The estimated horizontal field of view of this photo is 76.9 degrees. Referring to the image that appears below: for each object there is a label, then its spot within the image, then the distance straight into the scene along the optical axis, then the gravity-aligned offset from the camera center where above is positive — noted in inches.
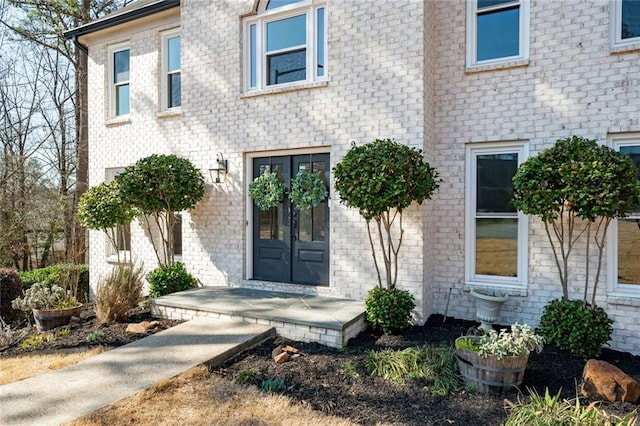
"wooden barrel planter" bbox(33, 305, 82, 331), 240.2 -69.3
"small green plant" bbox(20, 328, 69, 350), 210.7 -74.3
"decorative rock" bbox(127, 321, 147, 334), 218.7 -69.2
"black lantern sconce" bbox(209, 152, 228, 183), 281.0 +22.8
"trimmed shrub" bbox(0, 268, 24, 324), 277.4 -65.0
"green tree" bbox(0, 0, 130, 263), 476.7 +159.0
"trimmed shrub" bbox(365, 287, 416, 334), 208.2 -55.0
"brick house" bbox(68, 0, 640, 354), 205.0 +49.3
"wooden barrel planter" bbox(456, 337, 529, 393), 146.7 -62.1
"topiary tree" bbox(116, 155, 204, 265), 260.2 +11.3
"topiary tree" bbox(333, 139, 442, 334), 196.4 +7.2
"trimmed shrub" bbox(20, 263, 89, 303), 278.0 -63.0
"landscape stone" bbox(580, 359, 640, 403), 140.4 -63.9
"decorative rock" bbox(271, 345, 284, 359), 181.4 -67.7
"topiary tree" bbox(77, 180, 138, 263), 296.2 -5.1
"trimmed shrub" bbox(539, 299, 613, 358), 181.9 -56.7
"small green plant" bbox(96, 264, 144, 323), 239.3 -56.3
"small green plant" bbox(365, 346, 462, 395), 156.0 -67.5
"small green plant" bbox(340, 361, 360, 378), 164.9 -69.2
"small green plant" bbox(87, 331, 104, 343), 208.7 -70.8
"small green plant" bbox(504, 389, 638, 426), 116.3 -62.9
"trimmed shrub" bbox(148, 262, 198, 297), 270.4 -53.0
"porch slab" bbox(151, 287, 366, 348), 196.9 -58.7
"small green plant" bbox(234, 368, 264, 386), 157.5 -69.4
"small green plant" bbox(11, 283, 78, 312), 245.0 -60.5
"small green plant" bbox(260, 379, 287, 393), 151.7 -69.6
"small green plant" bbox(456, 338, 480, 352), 153.8 -54.9
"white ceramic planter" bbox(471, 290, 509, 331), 210.7 -54.4
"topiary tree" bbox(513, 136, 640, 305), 172.2 +6.5
